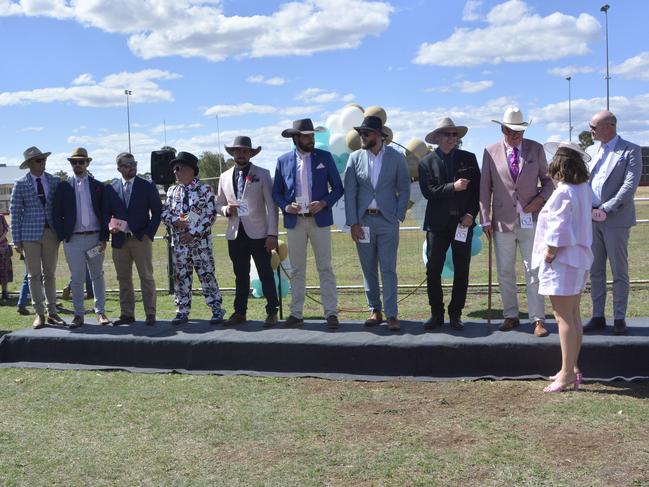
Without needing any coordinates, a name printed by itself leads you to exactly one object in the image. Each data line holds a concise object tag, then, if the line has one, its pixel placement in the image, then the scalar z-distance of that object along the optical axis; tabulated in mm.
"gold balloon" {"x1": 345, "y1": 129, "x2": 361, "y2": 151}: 9203
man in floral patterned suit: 7059
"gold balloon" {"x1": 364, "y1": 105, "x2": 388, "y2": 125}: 8820
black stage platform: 5738
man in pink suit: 6148
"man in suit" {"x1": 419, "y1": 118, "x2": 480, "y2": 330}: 6359
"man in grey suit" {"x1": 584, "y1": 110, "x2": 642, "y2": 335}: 5883
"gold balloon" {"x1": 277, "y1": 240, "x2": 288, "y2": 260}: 9477
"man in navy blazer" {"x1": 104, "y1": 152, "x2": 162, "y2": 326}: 7215
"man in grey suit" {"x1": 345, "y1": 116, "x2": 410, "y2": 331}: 6496
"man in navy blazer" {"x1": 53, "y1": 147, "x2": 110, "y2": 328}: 7324
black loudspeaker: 9359
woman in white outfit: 5148
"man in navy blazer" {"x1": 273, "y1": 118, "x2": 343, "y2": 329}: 6734
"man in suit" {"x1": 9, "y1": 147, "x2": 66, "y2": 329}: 7496
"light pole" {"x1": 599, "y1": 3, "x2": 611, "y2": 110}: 42500
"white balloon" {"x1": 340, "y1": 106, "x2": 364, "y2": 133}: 9531
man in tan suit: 6977
